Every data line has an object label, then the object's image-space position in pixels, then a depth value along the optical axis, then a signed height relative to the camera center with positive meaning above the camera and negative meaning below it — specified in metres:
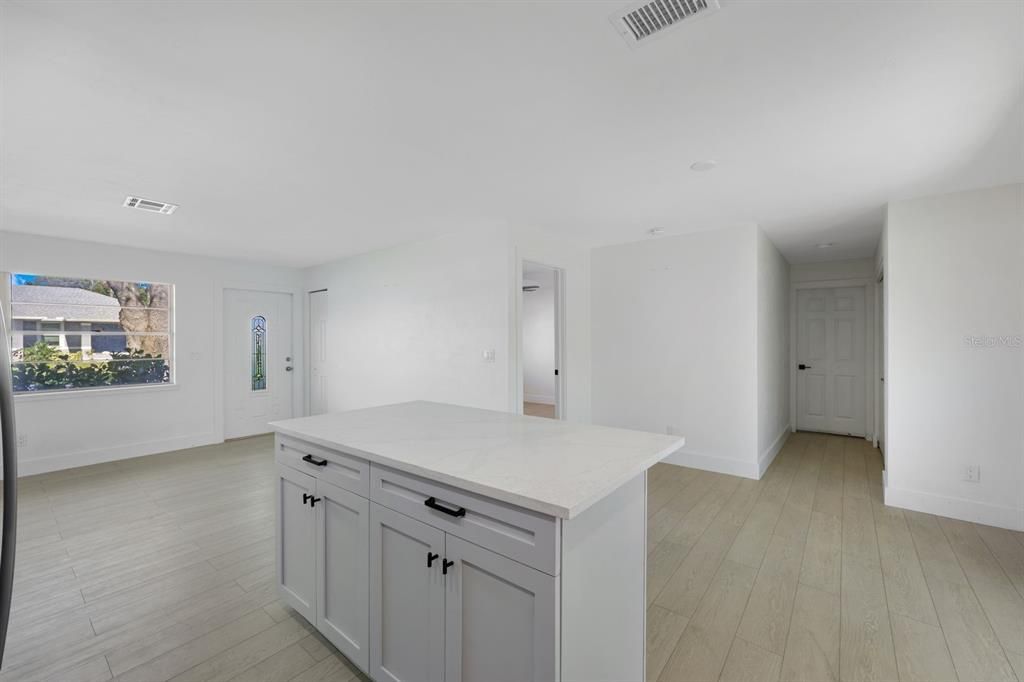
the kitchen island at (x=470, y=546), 1.22 -0.70
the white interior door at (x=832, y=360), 5.72 -0.34
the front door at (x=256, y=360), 5.86 -0.31
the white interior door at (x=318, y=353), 6.30 -0.21
